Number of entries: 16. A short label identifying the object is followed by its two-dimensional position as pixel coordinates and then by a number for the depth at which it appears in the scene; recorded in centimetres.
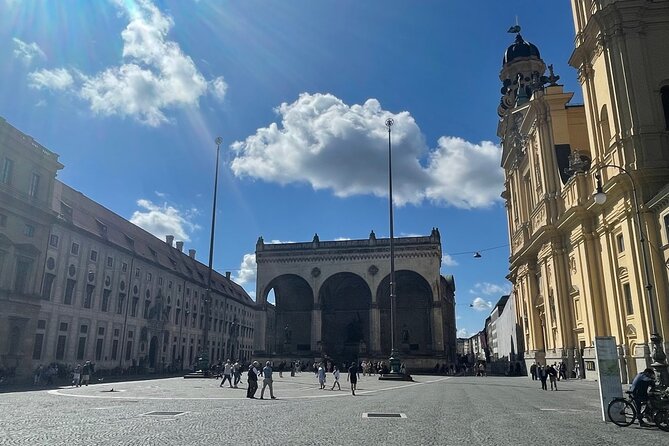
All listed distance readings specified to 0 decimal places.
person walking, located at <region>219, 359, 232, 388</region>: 3038
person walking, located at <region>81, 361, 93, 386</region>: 3435
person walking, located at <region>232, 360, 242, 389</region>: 3098
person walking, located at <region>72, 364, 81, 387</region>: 3250
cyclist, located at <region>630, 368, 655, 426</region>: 1281
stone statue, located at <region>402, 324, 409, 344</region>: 7094
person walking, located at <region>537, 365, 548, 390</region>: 2685
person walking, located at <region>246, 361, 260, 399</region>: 2197
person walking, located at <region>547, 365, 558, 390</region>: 2713
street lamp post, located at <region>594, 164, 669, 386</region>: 1520
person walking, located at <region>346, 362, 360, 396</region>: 2484
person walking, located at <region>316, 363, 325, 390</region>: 2998
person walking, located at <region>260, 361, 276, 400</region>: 2183
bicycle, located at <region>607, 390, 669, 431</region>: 1224
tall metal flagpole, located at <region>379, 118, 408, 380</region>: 3640
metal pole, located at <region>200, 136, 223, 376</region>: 3691
